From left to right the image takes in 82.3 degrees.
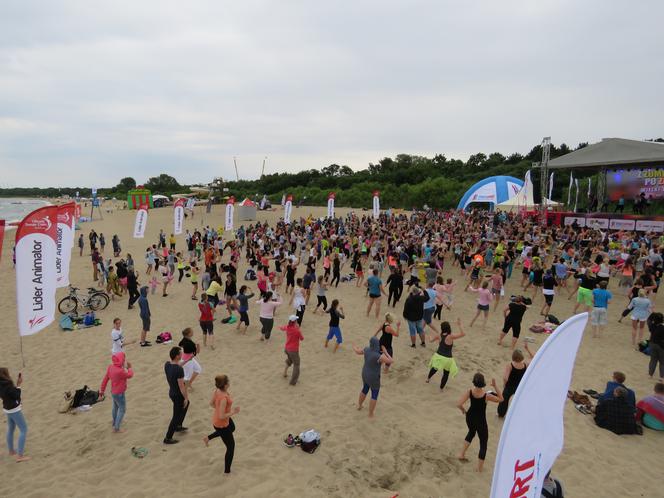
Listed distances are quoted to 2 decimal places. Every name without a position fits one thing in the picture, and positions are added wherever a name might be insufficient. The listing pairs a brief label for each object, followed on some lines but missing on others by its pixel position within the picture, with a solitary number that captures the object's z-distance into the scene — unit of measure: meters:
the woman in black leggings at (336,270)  13.75
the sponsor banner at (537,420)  1.82
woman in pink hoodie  5.47
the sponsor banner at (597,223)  21.92
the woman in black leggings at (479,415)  4.76
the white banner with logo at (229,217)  21.47
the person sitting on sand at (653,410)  5.88
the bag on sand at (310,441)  5.25
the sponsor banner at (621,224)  20.83
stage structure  21.77
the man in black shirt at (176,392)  5.17
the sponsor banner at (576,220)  23.22
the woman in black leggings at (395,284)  11.34
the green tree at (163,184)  101.62
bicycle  11.65
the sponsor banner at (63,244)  11.23
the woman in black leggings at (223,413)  4.57
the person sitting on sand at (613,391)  5.90
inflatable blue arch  25.67
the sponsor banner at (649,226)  19.67
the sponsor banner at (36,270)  7.06
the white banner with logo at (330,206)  25.65
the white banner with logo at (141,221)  18.75
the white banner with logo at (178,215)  20.55
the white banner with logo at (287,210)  24.97
